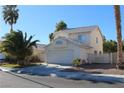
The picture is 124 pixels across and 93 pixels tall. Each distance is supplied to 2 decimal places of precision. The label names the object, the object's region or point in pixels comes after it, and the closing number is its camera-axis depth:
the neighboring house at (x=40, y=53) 15.69
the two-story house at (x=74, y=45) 11.59
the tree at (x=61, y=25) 20.99
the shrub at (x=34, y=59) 15.00
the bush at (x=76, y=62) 10.11
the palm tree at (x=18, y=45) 11.18
